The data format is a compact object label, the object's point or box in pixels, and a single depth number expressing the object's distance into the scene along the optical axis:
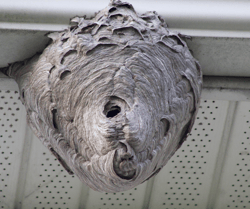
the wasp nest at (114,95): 3.51
